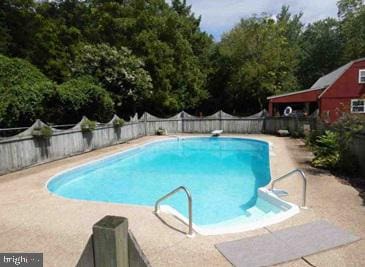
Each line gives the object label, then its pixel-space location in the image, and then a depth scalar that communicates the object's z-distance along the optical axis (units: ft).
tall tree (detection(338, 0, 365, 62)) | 104.99
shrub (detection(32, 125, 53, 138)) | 32.78
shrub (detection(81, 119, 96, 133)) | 41.74
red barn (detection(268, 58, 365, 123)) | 64.28
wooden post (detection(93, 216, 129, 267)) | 4.80
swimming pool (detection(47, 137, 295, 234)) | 21.30
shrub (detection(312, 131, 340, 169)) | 28.53
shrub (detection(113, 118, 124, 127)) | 51.18
